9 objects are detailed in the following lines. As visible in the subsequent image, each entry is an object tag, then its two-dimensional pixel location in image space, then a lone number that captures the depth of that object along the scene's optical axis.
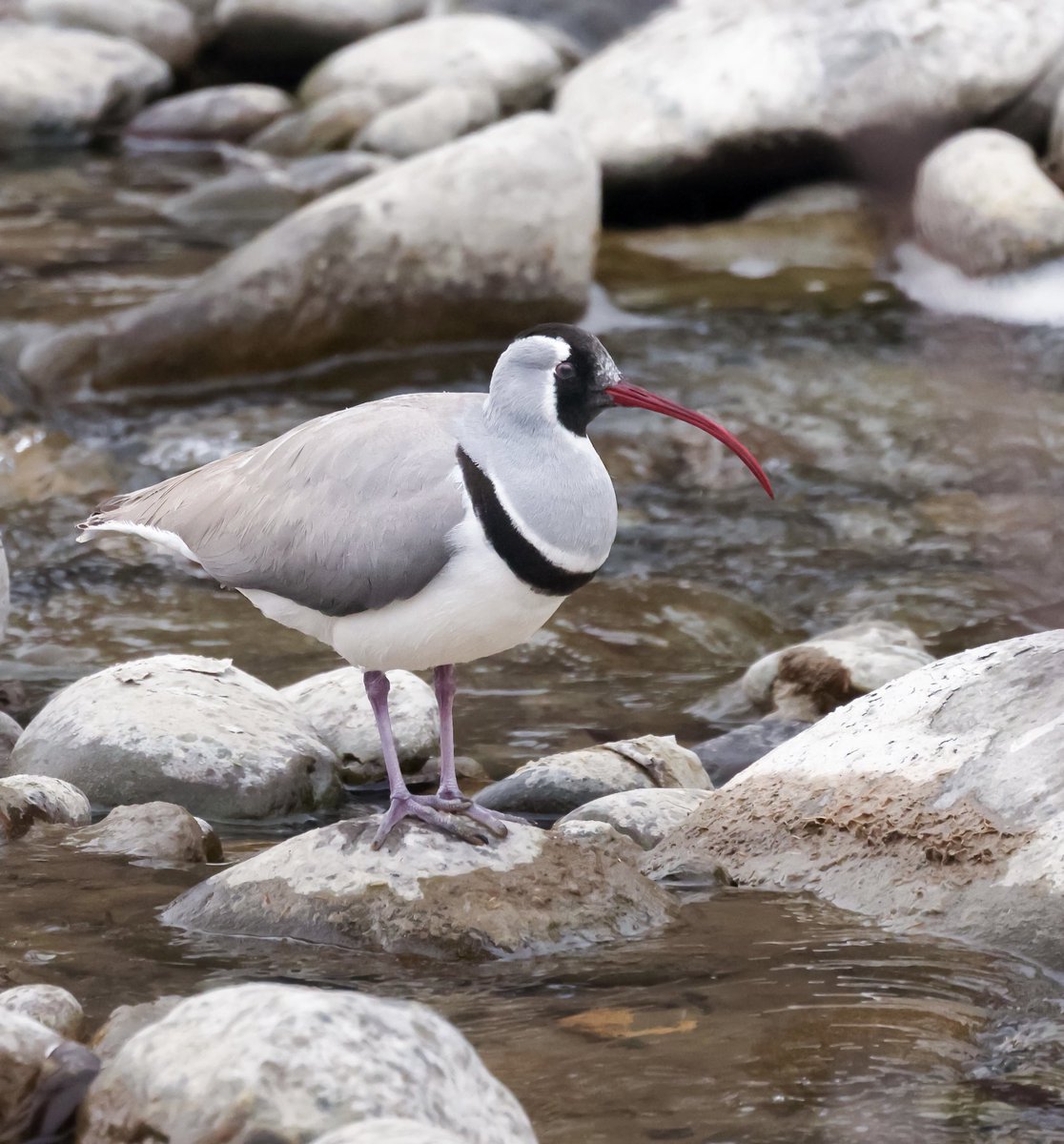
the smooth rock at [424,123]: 31.47
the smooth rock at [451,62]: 33.34
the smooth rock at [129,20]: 37.75
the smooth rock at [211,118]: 35.50
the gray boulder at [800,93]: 26.77
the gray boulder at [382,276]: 21.78
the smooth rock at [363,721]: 12.93
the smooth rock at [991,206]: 23.59
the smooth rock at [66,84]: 34.16
